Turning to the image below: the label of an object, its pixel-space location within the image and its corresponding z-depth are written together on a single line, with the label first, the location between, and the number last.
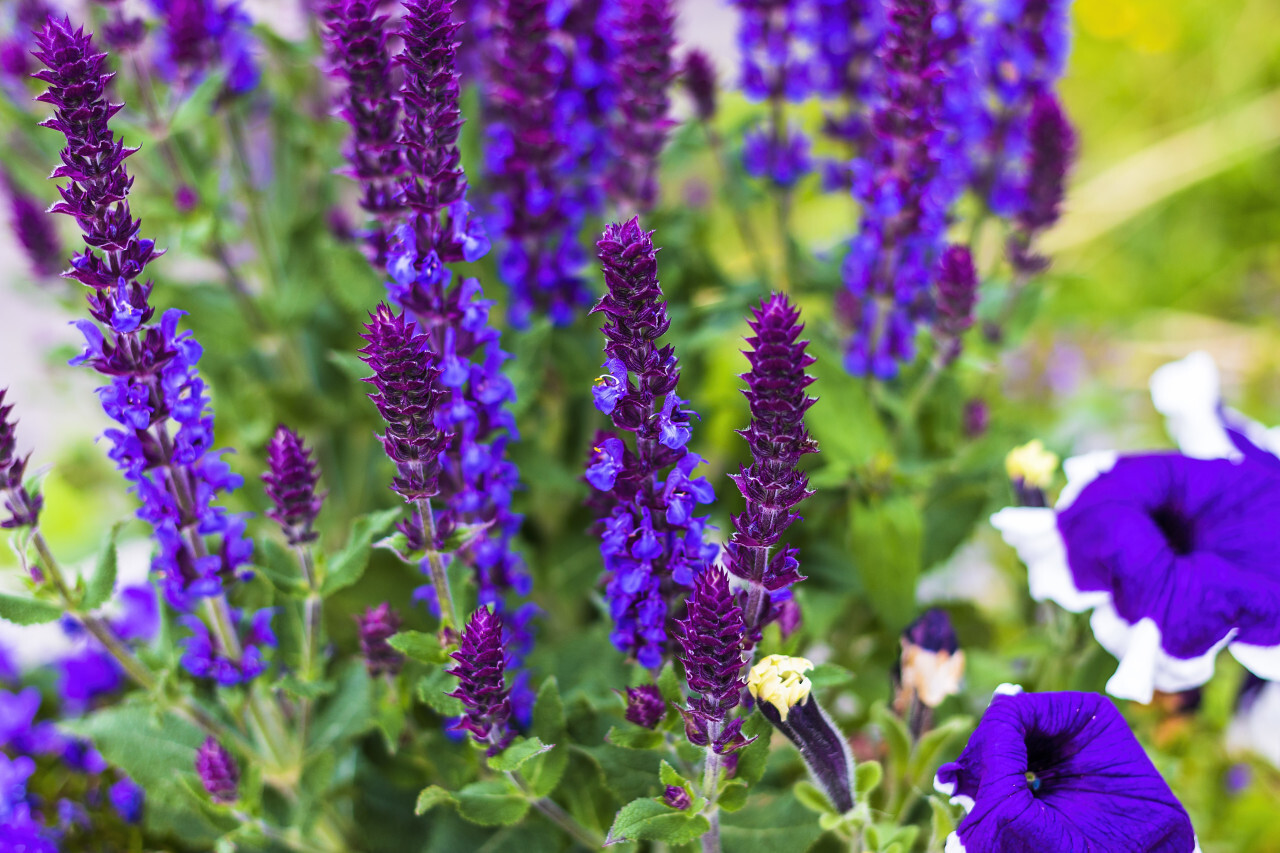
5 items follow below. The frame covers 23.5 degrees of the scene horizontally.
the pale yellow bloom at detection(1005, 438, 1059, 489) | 0.73
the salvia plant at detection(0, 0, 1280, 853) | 0.66
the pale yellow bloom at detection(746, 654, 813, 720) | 0.66
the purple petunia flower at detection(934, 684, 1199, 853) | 0.66
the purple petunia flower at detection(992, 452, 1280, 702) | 0.69
